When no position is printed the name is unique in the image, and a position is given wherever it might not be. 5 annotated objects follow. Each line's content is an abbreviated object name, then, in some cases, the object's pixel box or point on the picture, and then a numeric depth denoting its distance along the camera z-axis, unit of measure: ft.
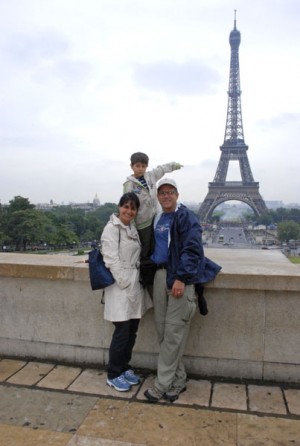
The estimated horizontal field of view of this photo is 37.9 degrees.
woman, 11.37
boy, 11.91
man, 10.73
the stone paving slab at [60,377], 12.03
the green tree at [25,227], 197.57
